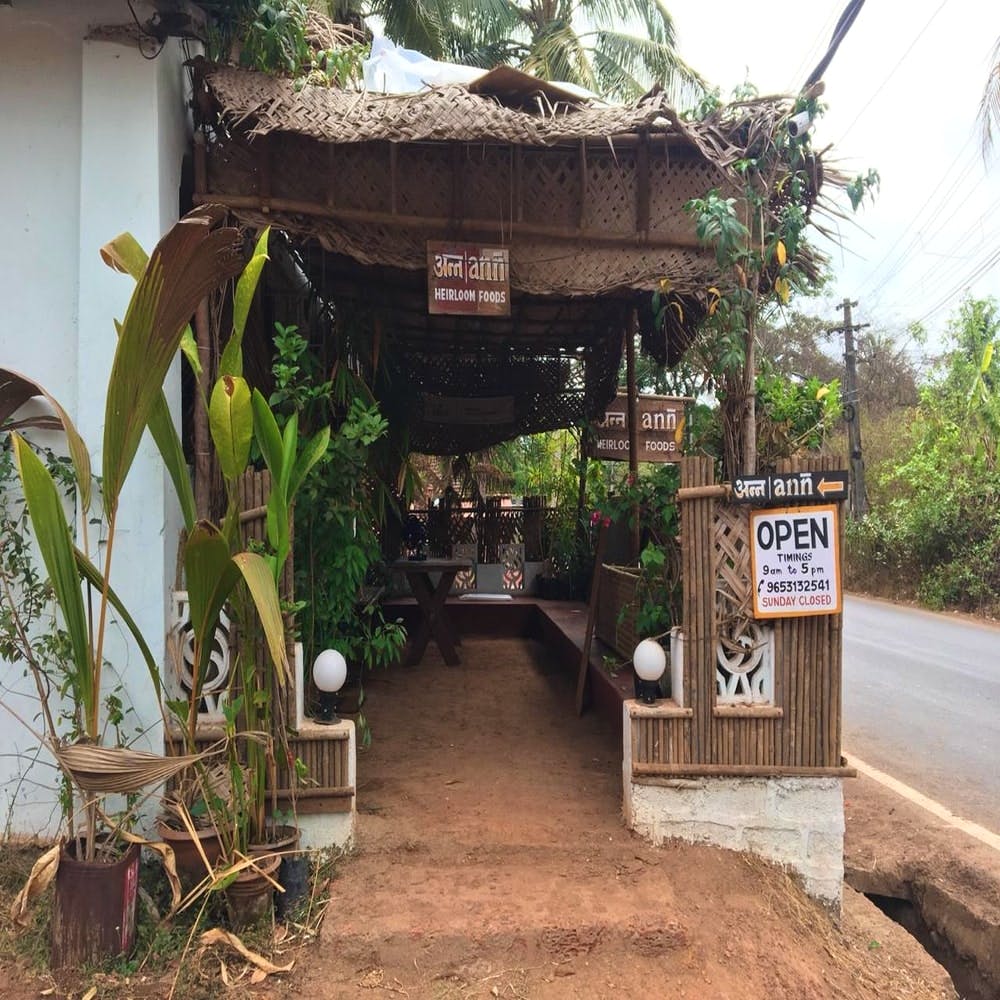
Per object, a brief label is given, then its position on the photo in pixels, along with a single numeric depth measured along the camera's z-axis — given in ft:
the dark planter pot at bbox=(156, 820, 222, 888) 9.05
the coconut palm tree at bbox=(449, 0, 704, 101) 35.73
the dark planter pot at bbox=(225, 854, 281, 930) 8.93
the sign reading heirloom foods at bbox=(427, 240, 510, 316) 11.97
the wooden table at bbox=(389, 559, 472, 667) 20.31
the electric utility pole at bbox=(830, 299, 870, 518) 64.08
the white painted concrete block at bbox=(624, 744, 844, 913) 10.93
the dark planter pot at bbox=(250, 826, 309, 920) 9.25
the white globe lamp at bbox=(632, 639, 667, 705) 11.12
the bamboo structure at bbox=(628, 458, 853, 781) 10.94
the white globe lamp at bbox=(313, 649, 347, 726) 10.69
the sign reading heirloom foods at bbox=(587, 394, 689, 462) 19.45
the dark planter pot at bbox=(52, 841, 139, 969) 8.41
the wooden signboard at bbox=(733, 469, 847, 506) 10.62
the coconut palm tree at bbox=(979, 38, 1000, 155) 24.95
